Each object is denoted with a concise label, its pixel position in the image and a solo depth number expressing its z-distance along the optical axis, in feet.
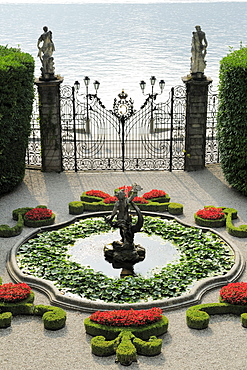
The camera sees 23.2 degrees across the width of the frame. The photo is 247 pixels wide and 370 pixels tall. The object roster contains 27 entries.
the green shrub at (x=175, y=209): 72.13
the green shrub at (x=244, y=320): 49.35
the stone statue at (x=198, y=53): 85.15
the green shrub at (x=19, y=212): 70.67
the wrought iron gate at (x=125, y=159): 89.20
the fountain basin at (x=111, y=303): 51.62
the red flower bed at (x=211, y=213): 68.85
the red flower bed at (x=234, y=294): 51.29
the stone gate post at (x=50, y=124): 86.74
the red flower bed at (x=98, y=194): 76.13
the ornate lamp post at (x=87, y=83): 96.77
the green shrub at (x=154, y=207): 73.31
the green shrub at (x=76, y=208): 72.26
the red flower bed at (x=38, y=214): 68.74
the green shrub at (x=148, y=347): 45.80
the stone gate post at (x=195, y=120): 86.48
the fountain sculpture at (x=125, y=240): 57.98
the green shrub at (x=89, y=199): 75.46
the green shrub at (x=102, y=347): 45.78
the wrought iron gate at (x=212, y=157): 92.36
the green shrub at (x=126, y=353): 44.75
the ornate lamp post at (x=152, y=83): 88.78
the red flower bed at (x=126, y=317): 48.39
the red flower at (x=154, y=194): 75.66
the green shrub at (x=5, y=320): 49.40
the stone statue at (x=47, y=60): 86.28
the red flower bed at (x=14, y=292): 51.60
